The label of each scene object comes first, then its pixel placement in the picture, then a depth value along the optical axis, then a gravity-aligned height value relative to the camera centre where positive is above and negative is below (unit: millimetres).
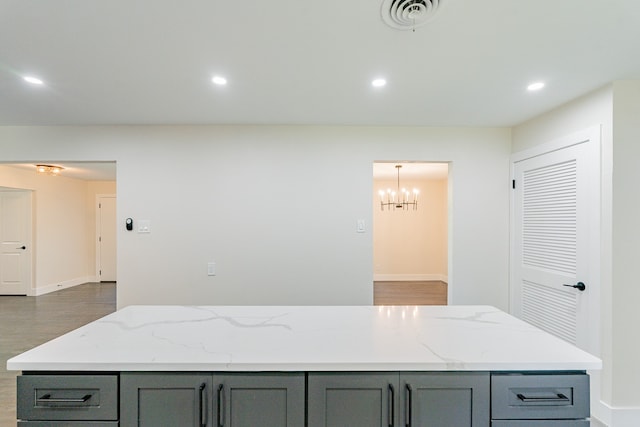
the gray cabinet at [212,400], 1123 -668
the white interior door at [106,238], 7109 -540
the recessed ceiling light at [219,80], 2170 +946
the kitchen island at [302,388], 1115 -628
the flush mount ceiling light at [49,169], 5234 +778
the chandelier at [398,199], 7074 +342
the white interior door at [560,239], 2328 -214
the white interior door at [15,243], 5797 -532
